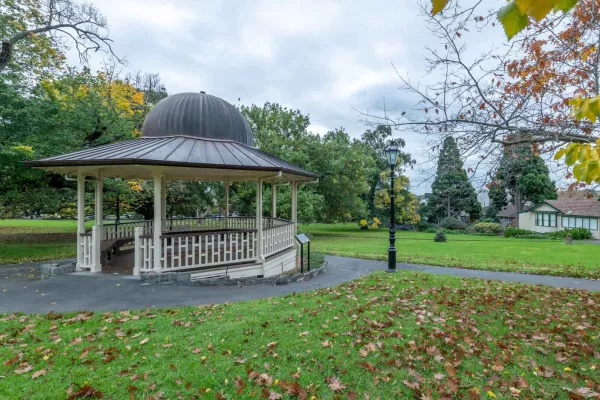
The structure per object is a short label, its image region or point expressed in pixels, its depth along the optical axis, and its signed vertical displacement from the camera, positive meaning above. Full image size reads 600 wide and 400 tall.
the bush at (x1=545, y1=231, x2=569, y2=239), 29.75 -3.30
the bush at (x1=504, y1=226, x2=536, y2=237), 31.75 -3.26
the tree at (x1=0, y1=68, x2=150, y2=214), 9.07 +2.64
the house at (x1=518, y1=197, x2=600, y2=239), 31.08 -1.56
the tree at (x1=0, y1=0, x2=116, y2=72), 11.22 +6.59
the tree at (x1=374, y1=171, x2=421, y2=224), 36.47 -0.34
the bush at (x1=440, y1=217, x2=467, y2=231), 36.30 -2.82
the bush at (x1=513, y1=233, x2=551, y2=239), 30.27 -3.50
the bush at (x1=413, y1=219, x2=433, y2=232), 38.09 -3.21
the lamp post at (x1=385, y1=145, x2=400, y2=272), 9.10 -0.39
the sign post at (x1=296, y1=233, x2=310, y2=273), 8.32 -1.08
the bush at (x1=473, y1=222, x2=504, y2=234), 34.41 -3.08
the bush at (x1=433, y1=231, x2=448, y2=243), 24.83 -3.06
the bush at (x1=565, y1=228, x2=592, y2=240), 29.08 -3.11
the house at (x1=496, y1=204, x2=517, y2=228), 40.16 -1.91
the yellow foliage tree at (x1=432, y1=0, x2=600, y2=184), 1.22 +0.73
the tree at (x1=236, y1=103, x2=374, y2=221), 23.34 +3.51
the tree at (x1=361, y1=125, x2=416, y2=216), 39.36 +5.47
